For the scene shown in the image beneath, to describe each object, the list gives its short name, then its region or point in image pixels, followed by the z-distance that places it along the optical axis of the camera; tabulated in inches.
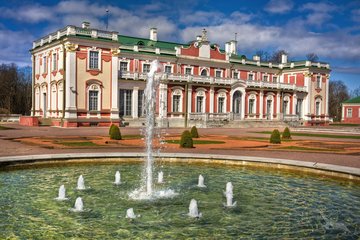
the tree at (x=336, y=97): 3777.3
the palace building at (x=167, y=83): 1535.4
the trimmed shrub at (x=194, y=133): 1021.8
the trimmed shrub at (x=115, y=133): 889.7
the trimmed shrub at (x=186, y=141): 745.0
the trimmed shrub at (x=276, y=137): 904.3
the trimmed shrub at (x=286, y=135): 1071.5
